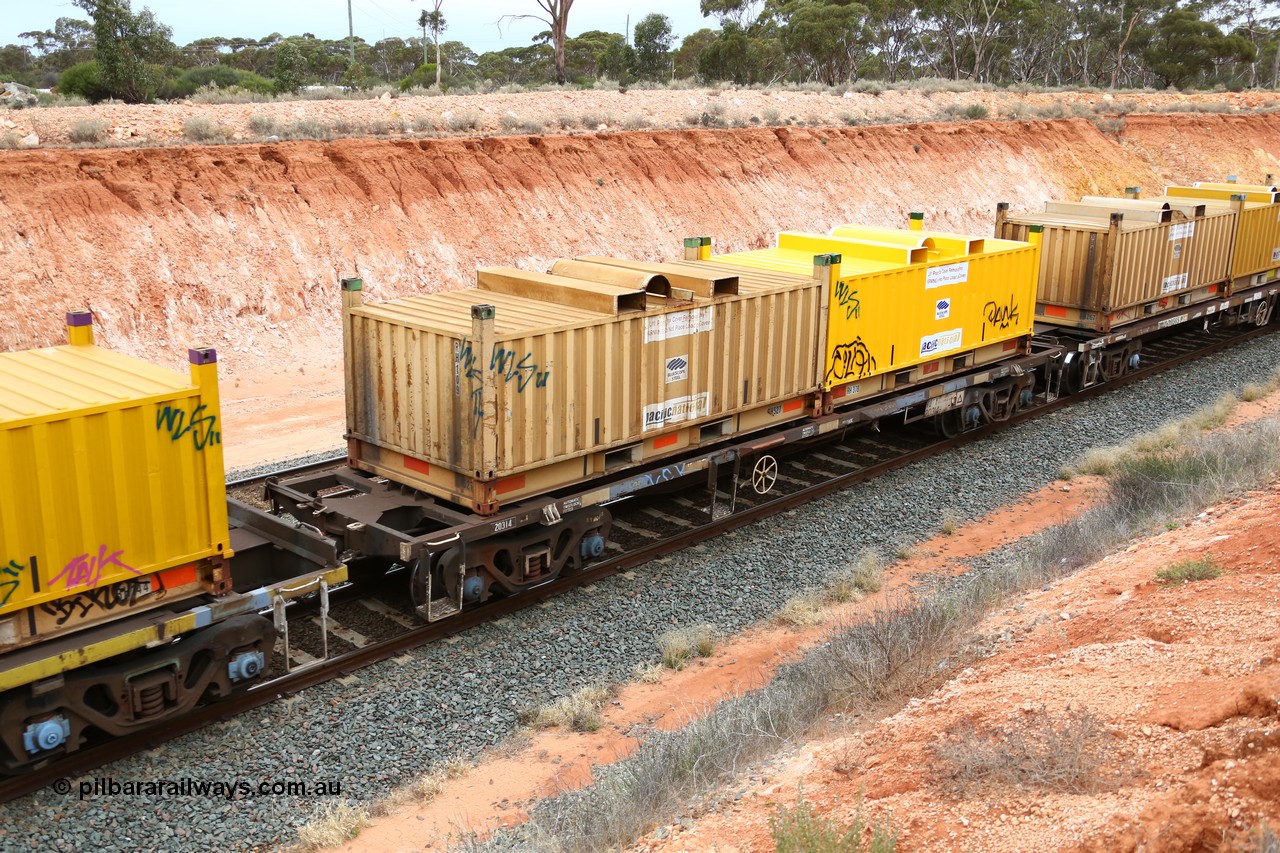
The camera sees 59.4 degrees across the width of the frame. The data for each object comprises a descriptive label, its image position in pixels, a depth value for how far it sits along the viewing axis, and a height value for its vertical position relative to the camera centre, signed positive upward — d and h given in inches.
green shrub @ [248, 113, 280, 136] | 1007.6 +16.2
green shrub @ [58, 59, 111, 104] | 1312.7 +68.8
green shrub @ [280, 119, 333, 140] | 1003.9 +12.0
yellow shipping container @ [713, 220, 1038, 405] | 555.5 -76.0
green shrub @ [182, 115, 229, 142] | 949.2 +10.3
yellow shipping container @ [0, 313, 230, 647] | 292.8 -93.0
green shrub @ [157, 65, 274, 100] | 1558.4 +96.0
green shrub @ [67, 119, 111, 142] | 898.3 +7.5
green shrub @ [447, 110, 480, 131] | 1136.8 +25.4
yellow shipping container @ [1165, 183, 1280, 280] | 901.8 -49.6
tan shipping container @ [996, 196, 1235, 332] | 751.1 -66.8
